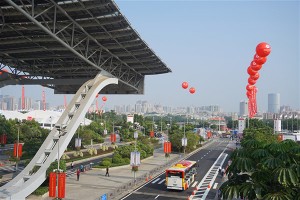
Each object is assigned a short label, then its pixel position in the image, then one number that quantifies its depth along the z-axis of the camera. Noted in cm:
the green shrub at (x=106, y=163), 4353
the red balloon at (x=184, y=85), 4152
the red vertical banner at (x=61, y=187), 2236
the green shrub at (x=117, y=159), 4559
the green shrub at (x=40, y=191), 2746
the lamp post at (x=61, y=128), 2516
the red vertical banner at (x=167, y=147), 4872
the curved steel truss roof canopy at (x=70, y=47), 2261
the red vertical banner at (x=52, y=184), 2266
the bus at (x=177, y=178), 3072
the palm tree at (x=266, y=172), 1170
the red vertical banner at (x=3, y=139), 5488
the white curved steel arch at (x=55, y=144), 2391
